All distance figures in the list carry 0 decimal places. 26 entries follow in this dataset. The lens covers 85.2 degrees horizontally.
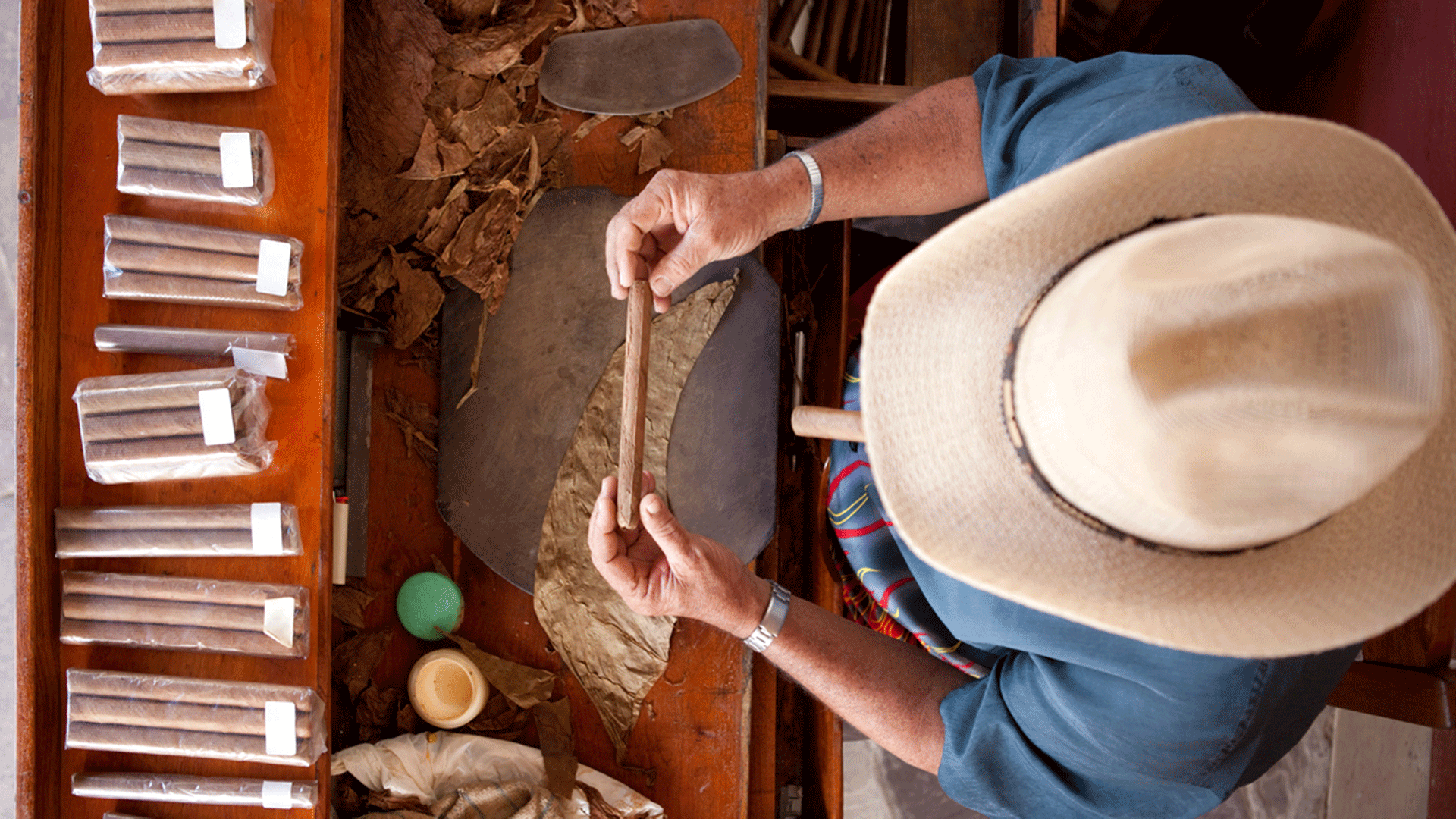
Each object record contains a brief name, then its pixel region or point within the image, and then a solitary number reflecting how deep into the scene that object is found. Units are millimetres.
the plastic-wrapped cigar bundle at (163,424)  1215
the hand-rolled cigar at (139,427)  1217
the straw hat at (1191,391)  615
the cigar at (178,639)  1251
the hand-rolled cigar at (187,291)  1259
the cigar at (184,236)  1254
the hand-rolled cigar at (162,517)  1241
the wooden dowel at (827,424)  1023
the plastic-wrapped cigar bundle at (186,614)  1251
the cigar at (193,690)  1243
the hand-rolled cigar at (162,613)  1248
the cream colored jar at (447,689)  1516
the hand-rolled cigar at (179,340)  1251
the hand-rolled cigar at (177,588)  1253
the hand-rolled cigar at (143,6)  1228
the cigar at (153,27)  1231
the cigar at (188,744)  1246
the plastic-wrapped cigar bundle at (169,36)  1229
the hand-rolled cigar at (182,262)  1251
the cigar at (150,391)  1217
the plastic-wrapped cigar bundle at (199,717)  1240
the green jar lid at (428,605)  1569
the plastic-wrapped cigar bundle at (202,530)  1251
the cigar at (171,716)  1236
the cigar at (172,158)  1245
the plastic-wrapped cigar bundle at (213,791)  1262
